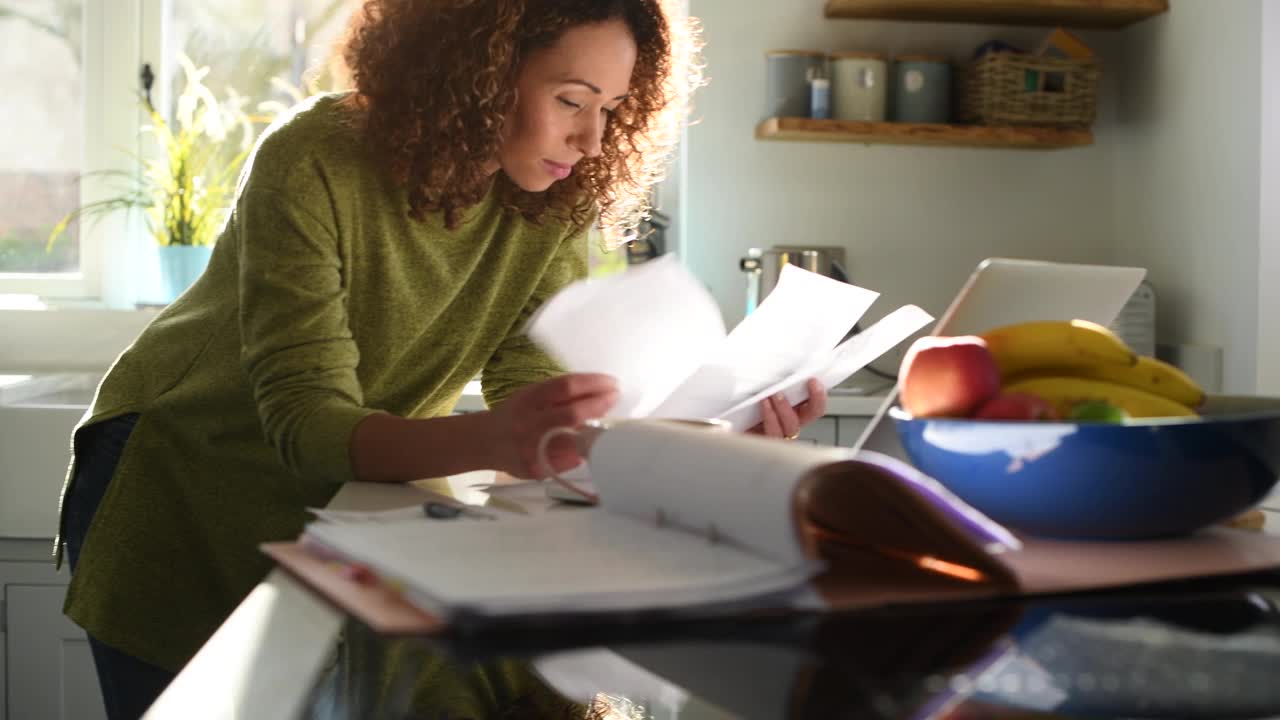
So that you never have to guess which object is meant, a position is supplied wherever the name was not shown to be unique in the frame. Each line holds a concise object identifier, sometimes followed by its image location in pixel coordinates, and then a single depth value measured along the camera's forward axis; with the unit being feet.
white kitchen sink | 8.16
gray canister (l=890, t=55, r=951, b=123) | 9.91
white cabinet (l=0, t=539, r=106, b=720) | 8.17
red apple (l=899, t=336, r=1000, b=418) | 2.59
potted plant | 10.16
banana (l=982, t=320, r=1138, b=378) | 2.79
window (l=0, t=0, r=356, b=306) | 10.53
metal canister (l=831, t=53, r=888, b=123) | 9.82
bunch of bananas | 2.76
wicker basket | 9.70
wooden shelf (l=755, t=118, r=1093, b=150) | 9.64
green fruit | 2.50
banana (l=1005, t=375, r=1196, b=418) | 2.73
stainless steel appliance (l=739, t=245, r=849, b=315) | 9.64
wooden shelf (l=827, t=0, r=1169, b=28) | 9.61
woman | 4.27
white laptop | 3.22
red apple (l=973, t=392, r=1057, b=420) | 2.54
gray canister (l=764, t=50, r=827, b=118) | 9.91
